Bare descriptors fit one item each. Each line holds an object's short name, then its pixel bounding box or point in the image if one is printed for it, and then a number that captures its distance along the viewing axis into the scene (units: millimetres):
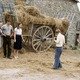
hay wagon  18000
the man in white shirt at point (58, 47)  14016
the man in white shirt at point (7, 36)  16219
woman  16641
